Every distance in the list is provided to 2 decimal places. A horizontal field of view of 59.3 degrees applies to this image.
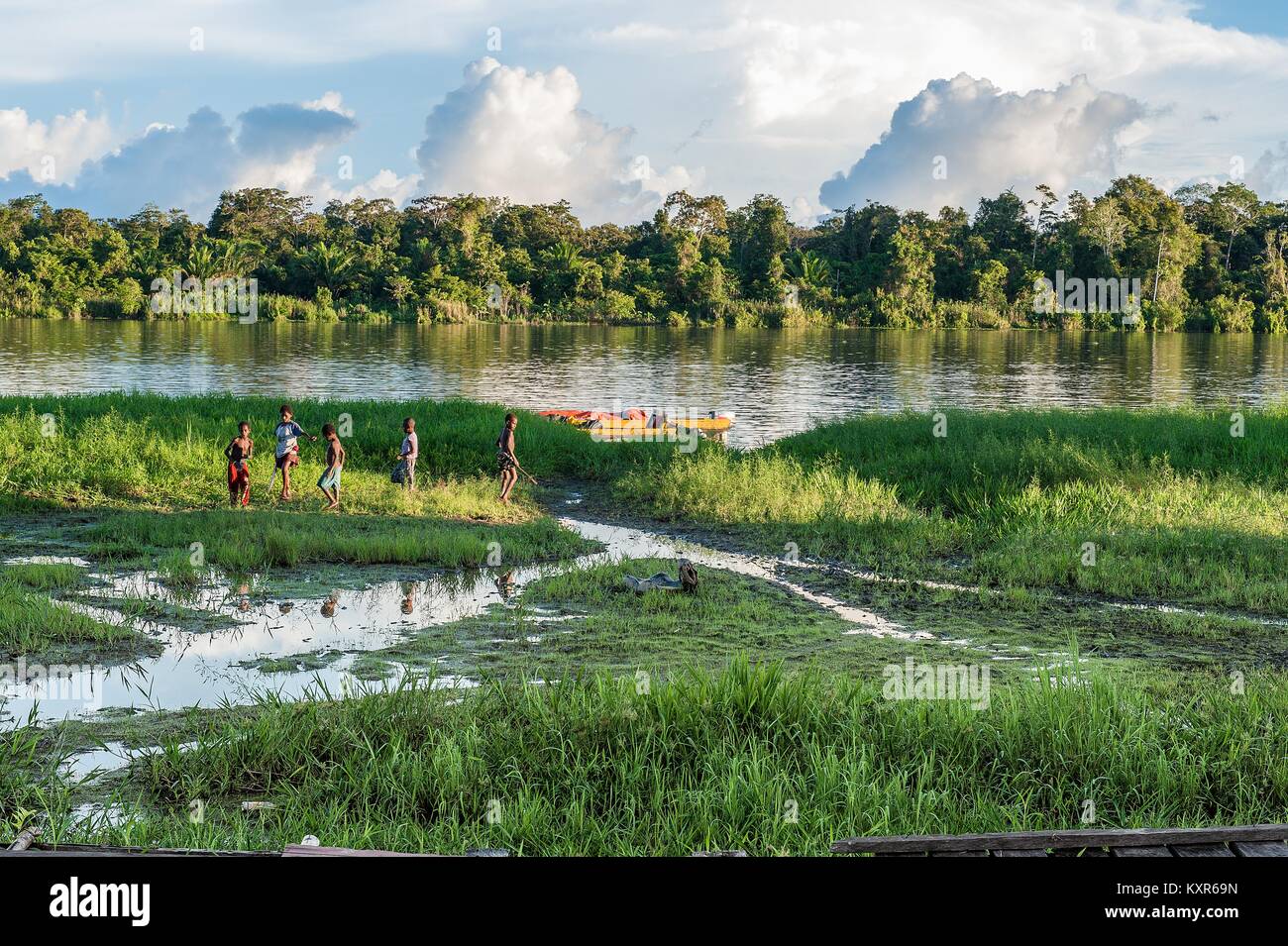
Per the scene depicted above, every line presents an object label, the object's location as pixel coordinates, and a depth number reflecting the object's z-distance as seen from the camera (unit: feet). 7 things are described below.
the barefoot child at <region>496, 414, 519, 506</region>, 58.70
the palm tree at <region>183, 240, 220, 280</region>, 290.15
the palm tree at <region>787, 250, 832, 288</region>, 338.34
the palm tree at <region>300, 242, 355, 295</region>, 310.04
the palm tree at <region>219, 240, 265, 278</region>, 302.25
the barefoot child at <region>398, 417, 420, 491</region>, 58.03
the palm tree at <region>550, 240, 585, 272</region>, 326.44
